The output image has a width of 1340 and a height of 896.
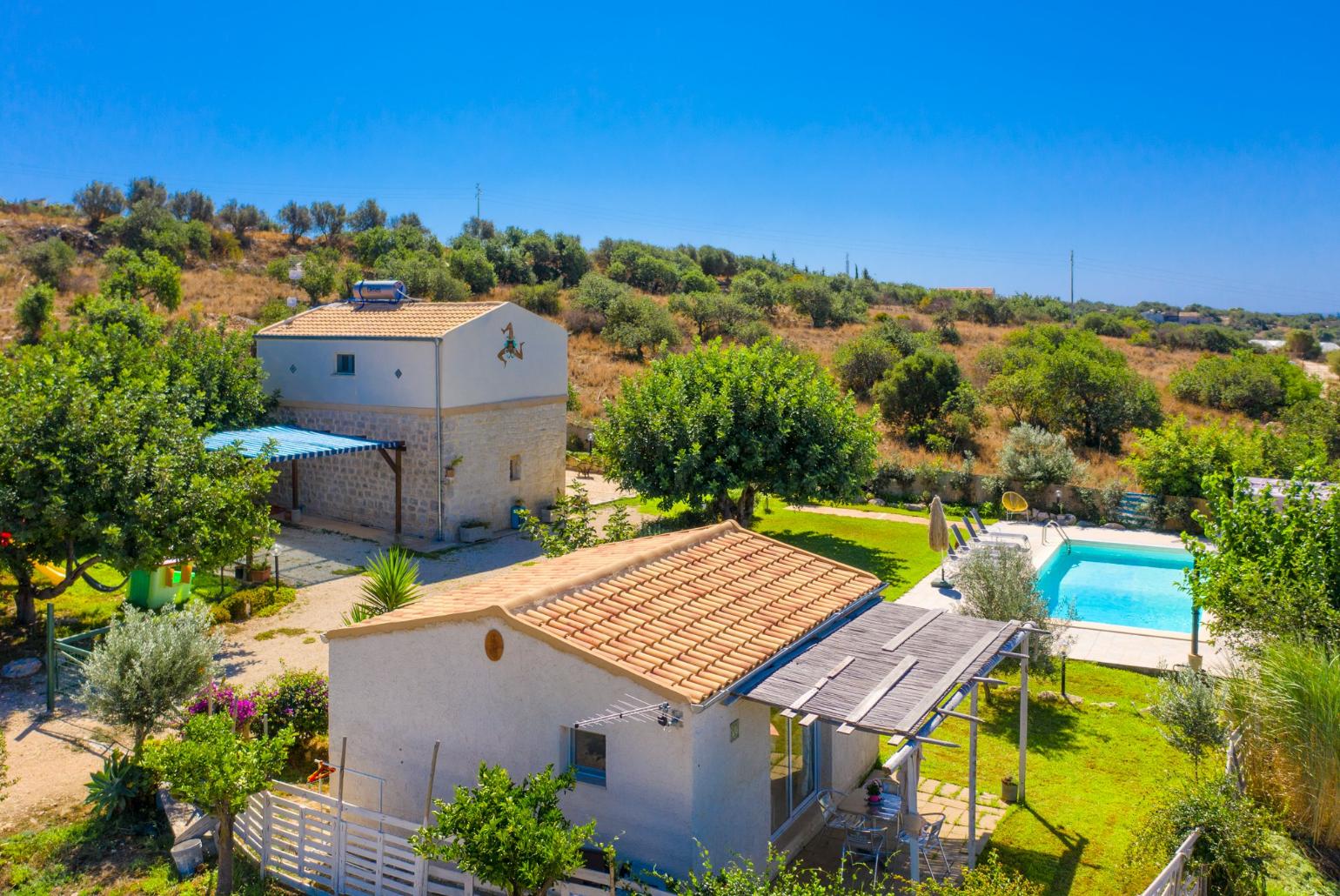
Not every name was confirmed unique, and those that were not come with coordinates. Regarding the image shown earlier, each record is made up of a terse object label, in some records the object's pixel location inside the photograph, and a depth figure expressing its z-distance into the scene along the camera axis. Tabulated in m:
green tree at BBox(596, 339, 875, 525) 23.61
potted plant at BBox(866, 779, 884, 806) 10.55
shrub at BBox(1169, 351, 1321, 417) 45.34
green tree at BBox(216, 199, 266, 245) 72.75
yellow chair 29.17
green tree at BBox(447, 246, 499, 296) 64.25
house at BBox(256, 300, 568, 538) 26.02
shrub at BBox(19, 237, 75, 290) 53.00
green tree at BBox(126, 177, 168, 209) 71.56
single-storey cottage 9.02
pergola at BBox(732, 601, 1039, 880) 9.02
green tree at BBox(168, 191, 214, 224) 72.06
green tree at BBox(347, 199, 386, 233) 78.31
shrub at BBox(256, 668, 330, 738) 13.12
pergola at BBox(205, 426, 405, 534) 24.41
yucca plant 16.42
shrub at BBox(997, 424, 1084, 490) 30.42
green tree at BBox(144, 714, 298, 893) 9.38
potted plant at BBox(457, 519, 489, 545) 26.45
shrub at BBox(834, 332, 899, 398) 46.88
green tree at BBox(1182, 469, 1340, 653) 11.52
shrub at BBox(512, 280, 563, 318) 61.97
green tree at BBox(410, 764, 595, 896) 7.86
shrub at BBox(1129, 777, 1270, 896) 8.89
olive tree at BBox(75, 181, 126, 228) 67.31
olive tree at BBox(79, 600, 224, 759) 11.99
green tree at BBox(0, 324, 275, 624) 15.24
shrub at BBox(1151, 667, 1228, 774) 11.69
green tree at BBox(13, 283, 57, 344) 42.53
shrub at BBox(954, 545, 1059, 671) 15.60
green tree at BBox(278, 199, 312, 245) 74.38
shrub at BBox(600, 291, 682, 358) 54.38
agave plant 11.48
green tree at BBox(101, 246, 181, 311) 46.93
